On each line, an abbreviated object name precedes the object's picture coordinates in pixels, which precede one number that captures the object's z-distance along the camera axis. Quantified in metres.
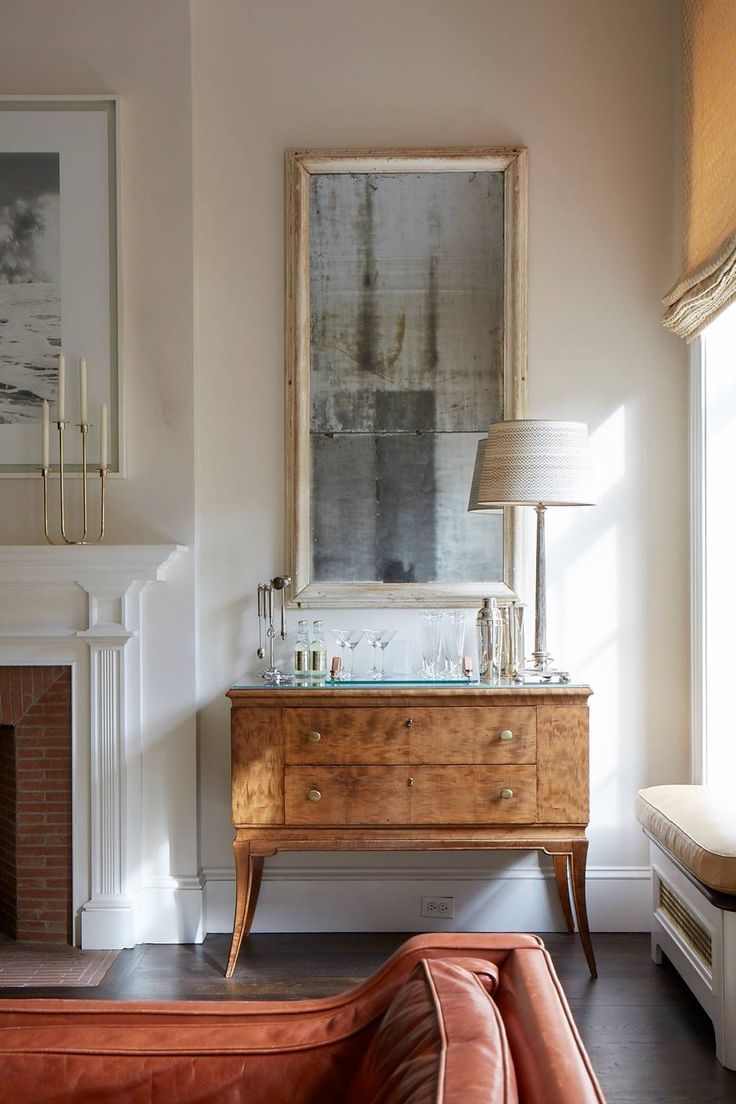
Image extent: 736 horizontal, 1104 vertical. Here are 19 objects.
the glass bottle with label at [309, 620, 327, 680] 3.47
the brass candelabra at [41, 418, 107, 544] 3.50
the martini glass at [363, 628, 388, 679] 3.61
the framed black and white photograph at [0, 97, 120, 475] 3.62
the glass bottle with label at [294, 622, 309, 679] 3.46
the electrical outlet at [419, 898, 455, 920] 3.63
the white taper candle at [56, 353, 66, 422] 3.47
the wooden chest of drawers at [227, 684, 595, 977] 3.23
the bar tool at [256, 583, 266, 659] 3.67
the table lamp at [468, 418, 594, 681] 3.28
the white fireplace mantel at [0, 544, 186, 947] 3.50
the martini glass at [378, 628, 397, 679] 3.61
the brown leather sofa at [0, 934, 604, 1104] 1.19
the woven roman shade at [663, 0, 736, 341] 3.03
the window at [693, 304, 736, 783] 3.52
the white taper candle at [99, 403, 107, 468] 3.59
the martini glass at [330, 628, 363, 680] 3.66
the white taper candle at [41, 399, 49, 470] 3.49
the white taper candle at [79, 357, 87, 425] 3.47
